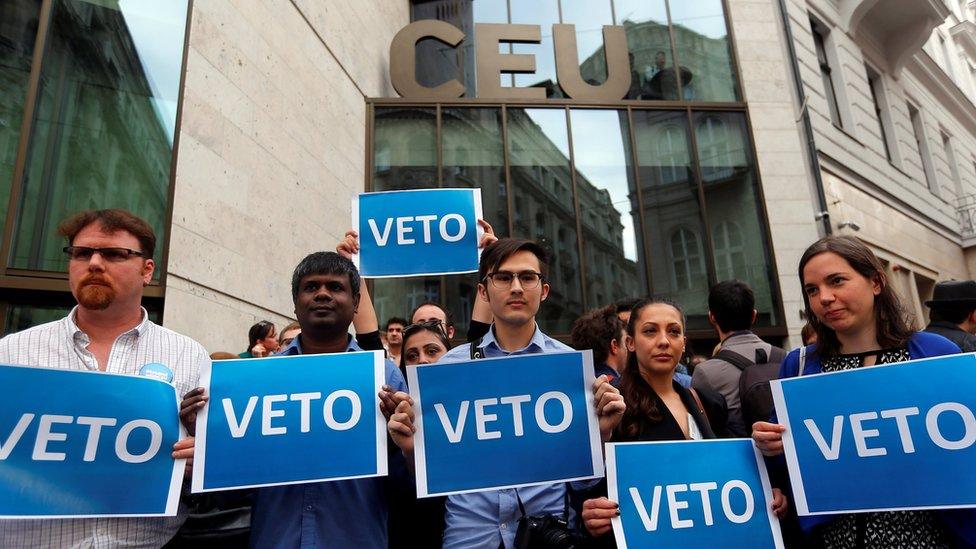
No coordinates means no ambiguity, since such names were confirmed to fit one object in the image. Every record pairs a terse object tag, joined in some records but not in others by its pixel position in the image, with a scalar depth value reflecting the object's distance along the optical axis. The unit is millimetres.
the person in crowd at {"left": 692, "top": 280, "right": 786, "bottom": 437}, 3029
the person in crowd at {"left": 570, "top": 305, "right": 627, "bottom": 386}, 3572
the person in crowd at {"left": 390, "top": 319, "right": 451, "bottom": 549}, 2482
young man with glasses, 2250
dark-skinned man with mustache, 2188
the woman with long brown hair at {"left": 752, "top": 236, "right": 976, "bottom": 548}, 2152
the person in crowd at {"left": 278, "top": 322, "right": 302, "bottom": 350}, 4219
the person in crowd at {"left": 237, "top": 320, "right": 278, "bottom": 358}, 4498
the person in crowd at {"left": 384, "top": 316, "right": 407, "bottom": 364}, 5168
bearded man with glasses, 2191
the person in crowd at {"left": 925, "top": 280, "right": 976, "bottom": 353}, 3412
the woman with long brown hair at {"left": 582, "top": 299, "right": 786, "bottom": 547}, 2490
